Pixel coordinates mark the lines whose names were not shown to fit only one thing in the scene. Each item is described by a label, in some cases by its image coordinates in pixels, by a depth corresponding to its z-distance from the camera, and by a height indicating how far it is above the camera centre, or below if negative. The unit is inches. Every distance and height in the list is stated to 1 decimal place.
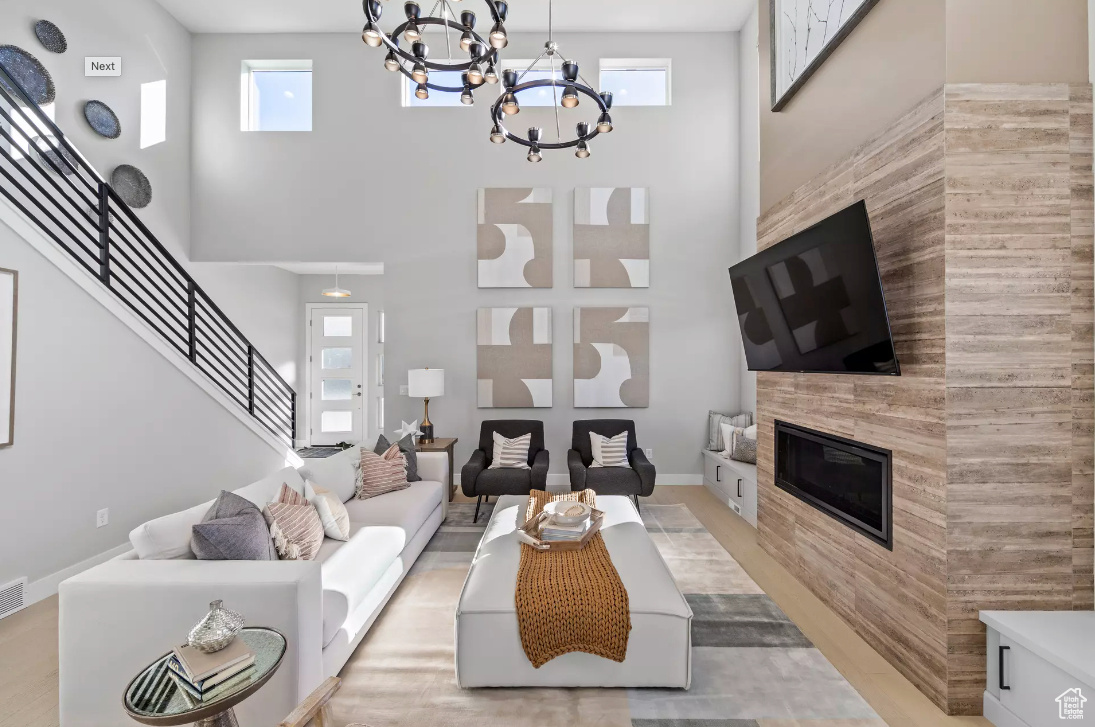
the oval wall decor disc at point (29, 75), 137.2 +81.7
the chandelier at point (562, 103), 90.0 +52.3
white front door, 290.2 -7.3
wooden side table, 174.9 -28.6
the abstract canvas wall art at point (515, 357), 199.9 +3.8
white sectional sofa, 67.5 -34.4
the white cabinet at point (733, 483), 159.0 -39.8
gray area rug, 73.5 -51.0
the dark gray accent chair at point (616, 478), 161.8 -36.0
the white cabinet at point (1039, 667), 60.9 -38.6
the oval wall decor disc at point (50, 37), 144.5 +95.7
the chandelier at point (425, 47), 77.6 +52.7
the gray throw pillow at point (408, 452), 154.3 -26.7
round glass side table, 47.4 -32.9
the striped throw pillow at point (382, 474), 138.5 -30.6
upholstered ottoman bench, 78.4 -44.8
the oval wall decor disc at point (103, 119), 159.3 +79.4
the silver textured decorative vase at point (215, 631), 52.1 -28.1
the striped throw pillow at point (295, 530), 88.0 -30.5
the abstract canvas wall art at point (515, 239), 200.1 +51.0
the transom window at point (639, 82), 203.5 +116.1
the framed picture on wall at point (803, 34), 98.5 +73.4
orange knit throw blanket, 77.7 -39.0
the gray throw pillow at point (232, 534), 75.9 -26.3
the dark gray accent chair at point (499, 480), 160.4 -36.3
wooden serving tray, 99.4 -34.8
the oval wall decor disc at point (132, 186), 168.7 +61.3
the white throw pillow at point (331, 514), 104.0 -31.2
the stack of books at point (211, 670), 49.2 -30.8
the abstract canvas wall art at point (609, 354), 199.8 +5.3
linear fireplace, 88.8 -22.6
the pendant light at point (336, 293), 247.6 +36.3
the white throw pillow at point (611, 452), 174.7 -29.6
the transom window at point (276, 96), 203.3 +109.7
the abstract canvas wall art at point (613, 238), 200.1 +51.7
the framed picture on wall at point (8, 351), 104.5 +2.5
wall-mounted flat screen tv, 81.0 +12.8
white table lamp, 182.7 -7.0
